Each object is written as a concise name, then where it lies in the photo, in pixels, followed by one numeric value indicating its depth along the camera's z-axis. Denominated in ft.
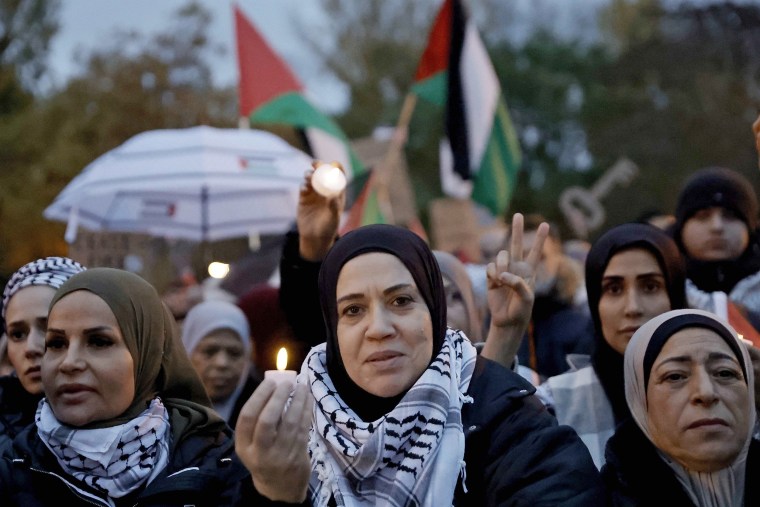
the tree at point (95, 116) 63.57
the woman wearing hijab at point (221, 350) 16.87
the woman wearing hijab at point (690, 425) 10.05
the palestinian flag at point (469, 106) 25.88
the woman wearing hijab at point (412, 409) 9.59
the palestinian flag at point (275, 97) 27.02
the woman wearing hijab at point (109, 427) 10.43
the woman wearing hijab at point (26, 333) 12.87
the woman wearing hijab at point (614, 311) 12.91
